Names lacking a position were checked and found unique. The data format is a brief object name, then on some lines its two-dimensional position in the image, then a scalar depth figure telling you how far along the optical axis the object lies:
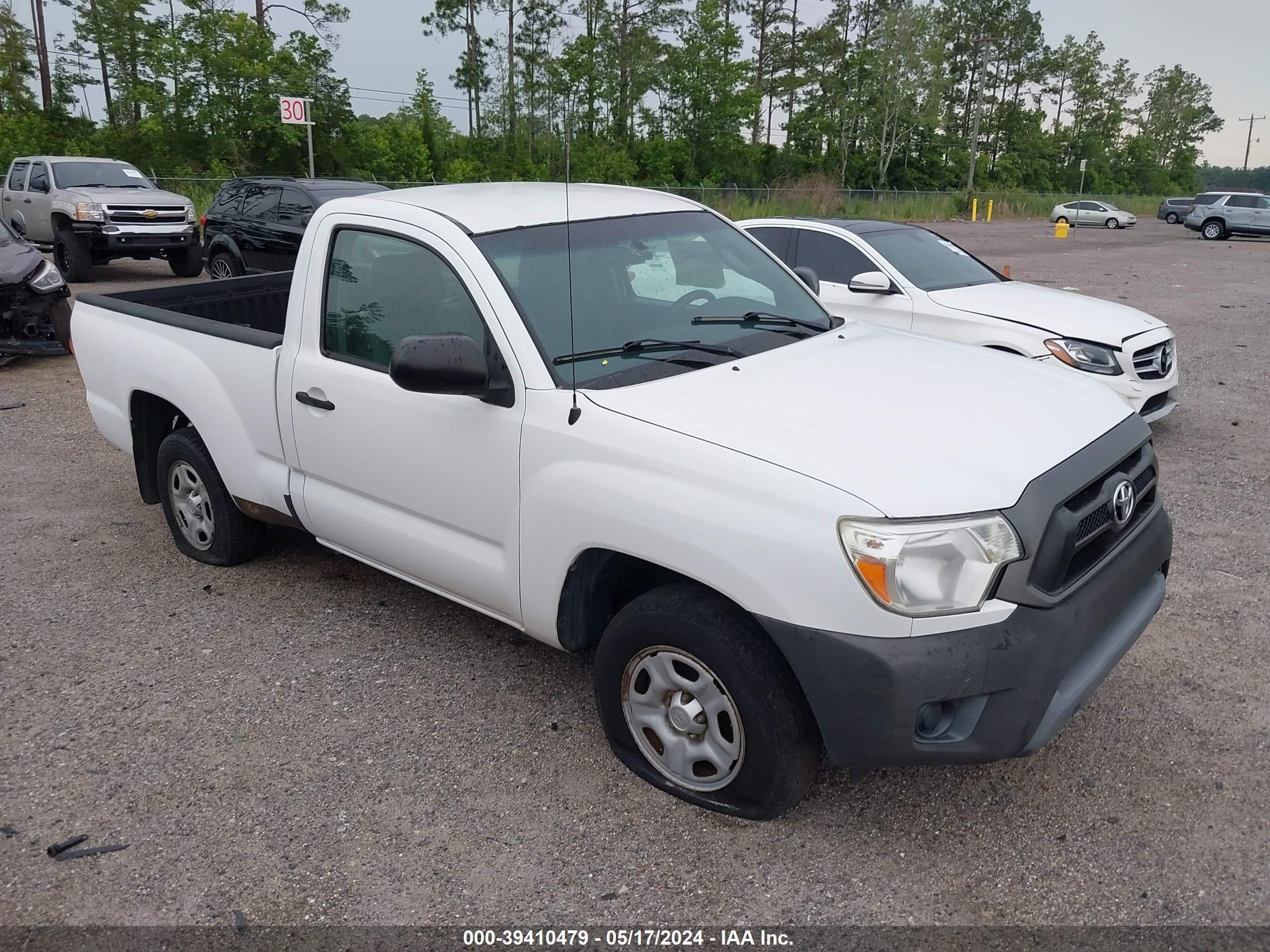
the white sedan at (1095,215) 44.75
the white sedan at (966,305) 7.09
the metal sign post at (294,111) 17.89
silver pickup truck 15.82
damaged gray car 9.92
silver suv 34.50
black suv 13.41
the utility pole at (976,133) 62.36
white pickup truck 2.69
